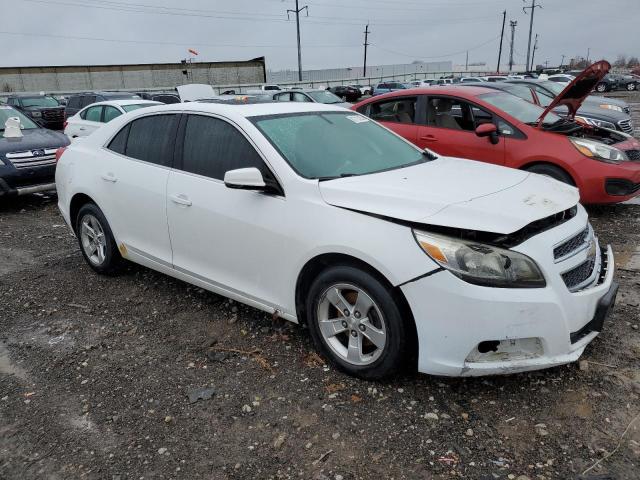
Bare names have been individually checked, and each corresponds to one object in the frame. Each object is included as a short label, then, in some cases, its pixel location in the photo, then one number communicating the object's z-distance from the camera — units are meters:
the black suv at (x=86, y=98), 15.81
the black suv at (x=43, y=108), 20.05
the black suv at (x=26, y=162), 7.78
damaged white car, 2.65
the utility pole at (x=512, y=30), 78.81
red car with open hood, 5.96
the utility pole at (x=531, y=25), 63.59
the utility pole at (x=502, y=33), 73.85
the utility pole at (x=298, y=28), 49.34
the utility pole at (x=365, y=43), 74.01
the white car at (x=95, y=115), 11.20
